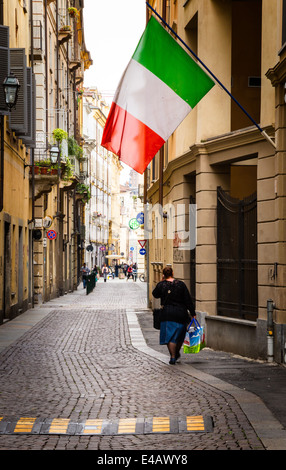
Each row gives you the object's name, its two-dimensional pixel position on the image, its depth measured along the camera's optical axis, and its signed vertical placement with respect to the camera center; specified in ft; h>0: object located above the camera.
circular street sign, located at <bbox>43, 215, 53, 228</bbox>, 108.68 +5.78
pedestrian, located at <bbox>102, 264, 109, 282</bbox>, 241.00 -1.17
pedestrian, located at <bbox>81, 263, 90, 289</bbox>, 202.59 -0.75
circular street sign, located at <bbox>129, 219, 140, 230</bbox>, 209.67 +10.43
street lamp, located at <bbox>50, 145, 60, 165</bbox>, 101.86 +13.34
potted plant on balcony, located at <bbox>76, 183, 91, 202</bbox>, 173.88 +15.74
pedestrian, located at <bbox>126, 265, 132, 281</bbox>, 250.66 -1.47
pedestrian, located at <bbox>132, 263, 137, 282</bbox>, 241.76 -1.31
